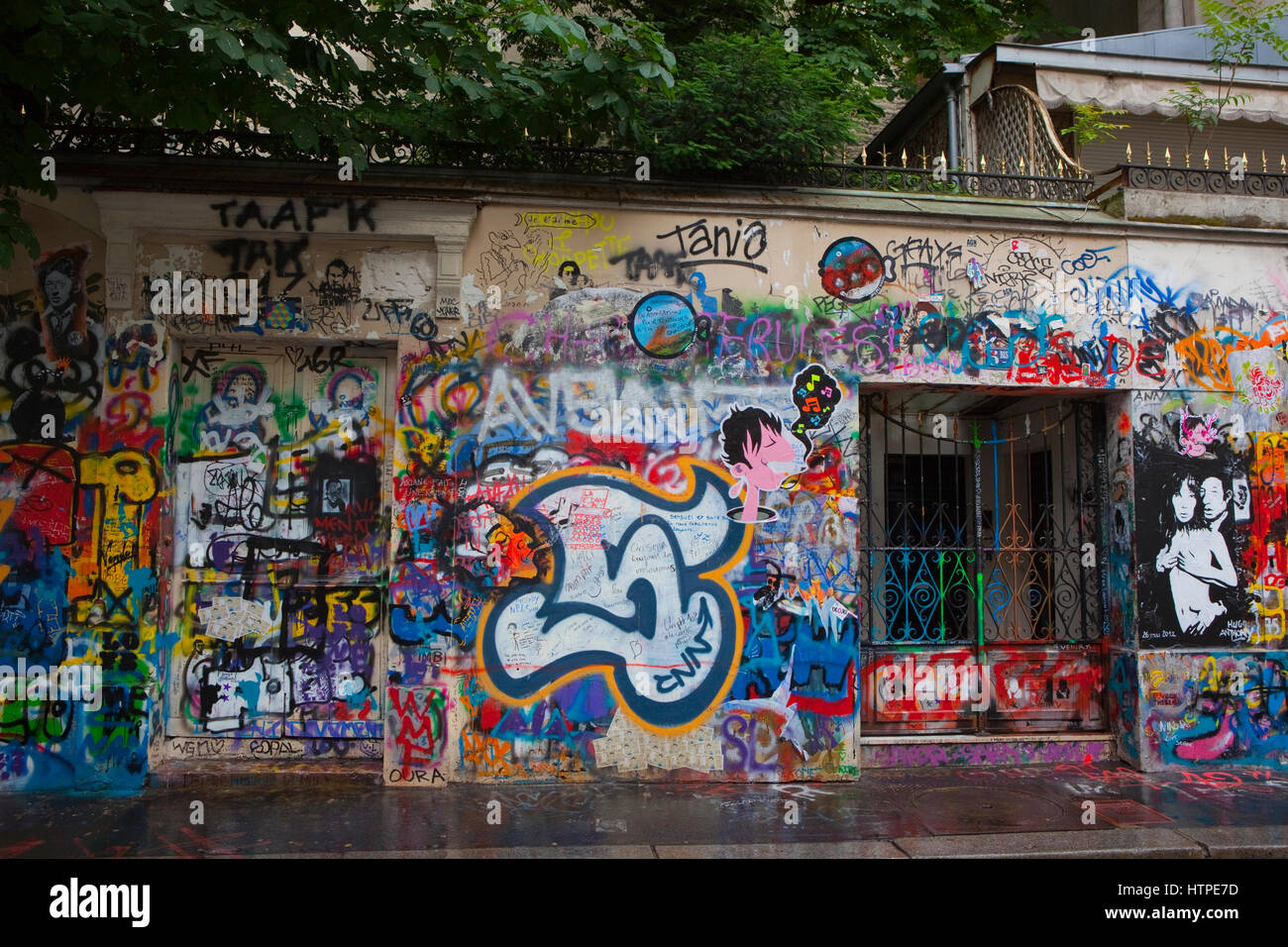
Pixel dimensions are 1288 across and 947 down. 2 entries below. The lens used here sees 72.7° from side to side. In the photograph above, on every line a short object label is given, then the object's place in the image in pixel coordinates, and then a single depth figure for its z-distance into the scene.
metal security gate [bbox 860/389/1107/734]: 6.91
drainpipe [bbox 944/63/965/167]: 8.79
